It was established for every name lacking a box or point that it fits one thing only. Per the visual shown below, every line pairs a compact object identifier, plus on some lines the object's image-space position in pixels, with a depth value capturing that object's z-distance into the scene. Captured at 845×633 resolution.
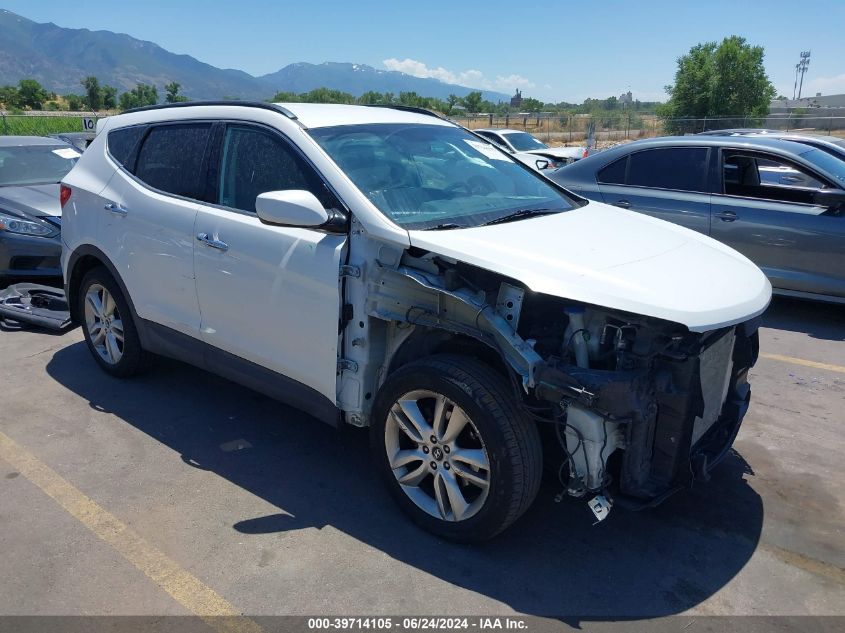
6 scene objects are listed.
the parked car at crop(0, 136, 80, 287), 7.01
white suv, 2.75
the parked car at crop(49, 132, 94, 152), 14.70
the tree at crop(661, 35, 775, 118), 40.22
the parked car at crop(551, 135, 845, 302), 6.19
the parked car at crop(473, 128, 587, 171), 14.91
